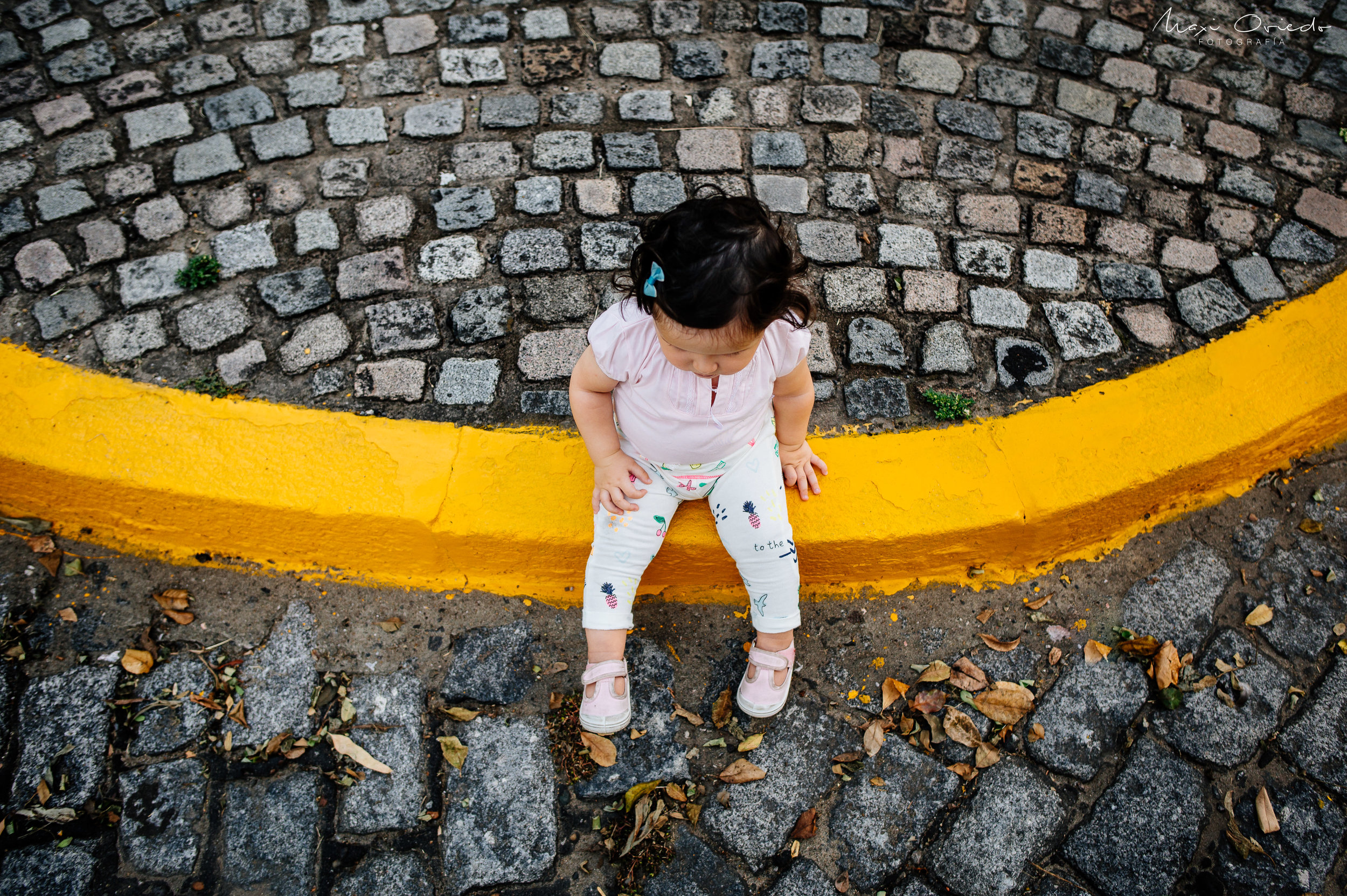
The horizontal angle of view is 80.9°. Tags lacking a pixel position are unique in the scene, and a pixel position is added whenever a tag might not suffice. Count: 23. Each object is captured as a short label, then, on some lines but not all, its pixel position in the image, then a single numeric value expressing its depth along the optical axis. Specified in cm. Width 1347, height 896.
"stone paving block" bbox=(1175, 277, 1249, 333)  279
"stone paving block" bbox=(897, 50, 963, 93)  334
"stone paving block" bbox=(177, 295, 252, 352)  260
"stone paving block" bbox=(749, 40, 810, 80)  332
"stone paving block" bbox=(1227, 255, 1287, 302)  286
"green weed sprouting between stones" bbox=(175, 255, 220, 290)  269
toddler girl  188
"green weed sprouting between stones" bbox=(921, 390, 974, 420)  254
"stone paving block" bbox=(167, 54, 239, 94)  317
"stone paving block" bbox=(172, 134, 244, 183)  295
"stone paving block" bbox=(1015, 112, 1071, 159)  319
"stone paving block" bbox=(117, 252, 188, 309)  266
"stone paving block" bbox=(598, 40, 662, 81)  330
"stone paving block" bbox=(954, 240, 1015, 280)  285
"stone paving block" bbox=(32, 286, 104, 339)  258
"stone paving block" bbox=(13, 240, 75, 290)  267
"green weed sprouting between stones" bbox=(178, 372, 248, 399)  249
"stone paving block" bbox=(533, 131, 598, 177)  303
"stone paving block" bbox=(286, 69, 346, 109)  316
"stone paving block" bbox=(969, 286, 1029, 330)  274
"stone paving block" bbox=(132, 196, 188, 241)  281
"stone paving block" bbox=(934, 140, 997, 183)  310
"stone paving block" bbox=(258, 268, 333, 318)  268
